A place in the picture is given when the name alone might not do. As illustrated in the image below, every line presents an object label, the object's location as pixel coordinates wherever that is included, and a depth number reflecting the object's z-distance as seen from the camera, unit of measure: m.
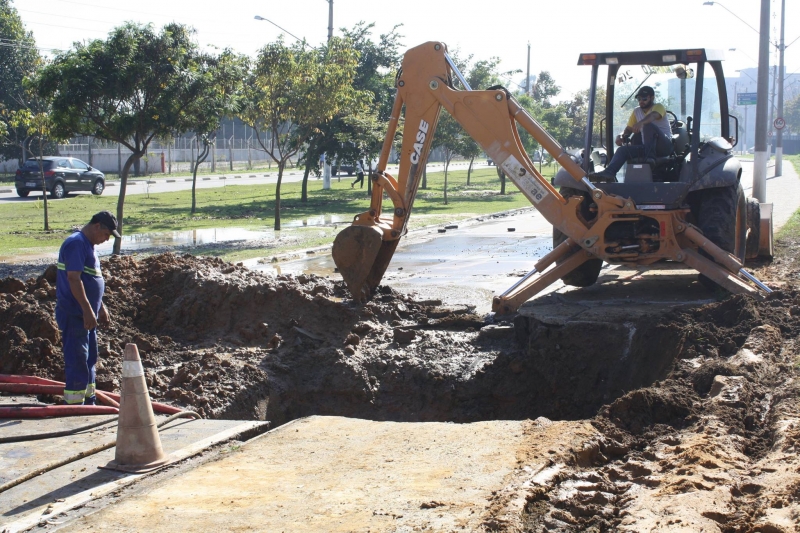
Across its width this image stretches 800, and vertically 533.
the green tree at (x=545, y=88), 56.69
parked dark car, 30.71
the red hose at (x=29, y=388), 7.06
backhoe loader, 9.88
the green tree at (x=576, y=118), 46.77
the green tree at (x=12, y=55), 40.00
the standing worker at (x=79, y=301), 6.62
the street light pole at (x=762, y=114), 21.61
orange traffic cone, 5.42
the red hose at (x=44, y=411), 6.54
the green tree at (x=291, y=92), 19.88
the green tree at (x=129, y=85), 14.98
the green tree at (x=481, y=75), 35.79
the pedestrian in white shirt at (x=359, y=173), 36.44
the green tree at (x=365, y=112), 28.50
